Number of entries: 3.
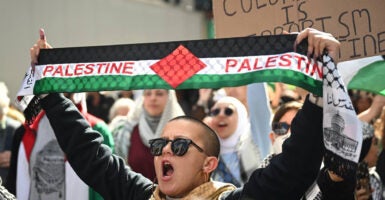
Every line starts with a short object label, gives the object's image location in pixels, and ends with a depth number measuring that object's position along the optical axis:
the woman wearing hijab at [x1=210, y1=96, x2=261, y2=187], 5.23
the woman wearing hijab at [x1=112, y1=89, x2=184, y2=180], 5.42
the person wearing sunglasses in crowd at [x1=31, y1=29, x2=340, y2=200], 2.81
